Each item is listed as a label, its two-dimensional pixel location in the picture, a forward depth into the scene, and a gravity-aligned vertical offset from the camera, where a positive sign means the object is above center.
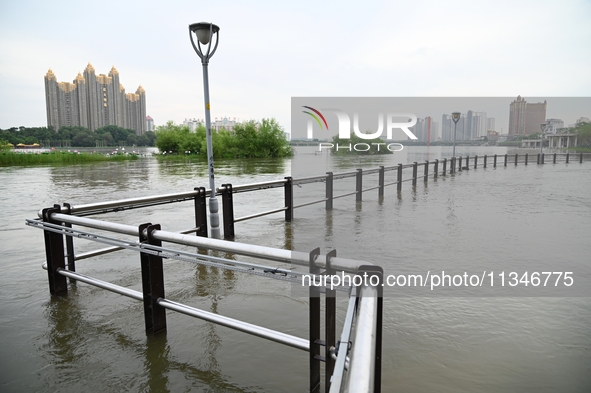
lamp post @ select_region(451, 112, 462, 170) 26.91 +1.65
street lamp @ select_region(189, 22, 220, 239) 6.54 +1.35
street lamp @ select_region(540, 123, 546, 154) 34.78 +1.15
